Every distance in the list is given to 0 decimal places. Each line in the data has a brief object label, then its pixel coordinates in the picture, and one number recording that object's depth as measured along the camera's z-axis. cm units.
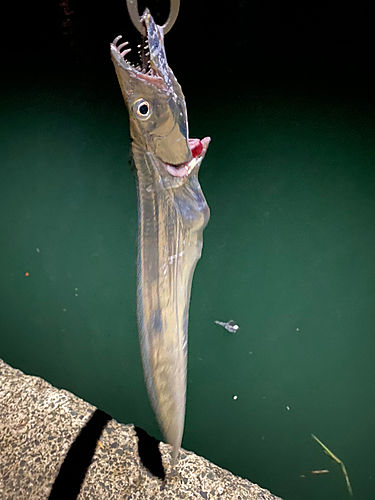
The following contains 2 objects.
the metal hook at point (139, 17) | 48
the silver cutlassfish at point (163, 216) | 51
